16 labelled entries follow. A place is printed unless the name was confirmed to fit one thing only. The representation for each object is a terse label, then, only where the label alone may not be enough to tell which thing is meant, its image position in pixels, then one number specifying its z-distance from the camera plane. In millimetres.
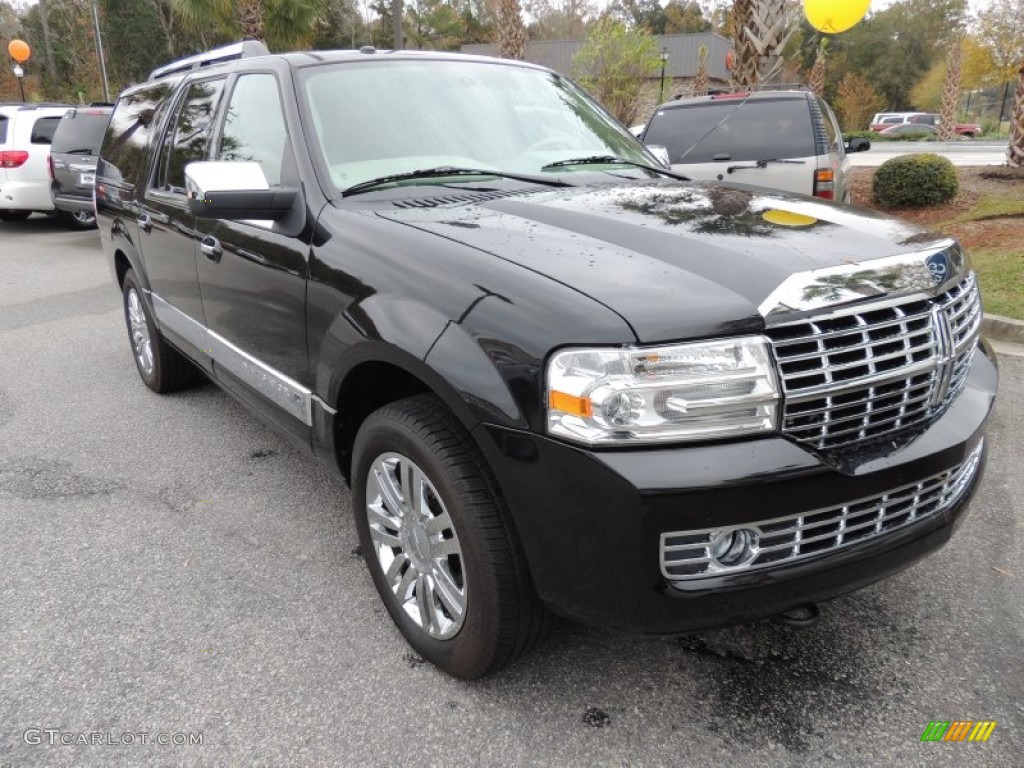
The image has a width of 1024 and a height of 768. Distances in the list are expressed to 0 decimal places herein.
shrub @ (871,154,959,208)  10688
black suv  1789
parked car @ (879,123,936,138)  37719
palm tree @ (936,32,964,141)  33281
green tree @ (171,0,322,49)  16172
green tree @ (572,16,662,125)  15992
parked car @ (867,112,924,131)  41375
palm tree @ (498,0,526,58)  15891
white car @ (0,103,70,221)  11562
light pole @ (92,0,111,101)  25934
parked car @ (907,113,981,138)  40062
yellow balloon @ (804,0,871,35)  10086
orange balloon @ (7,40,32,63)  24609
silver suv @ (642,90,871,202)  7188
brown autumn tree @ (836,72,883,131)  46531
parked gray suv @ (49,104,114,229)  10531
